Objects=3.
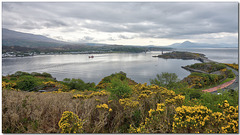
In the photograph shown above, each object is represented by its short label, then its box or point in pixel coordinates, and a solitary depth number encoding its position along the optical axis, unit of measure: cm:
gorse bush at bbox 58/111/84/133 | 276
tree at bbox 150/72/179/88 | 2192
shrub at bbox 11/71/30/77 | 3004
